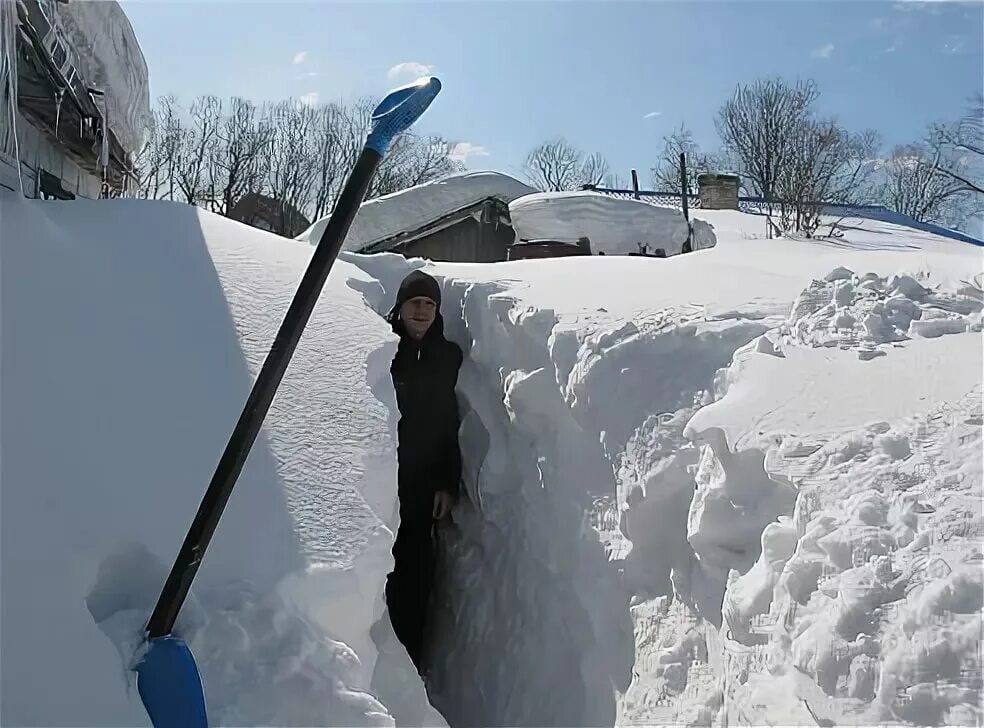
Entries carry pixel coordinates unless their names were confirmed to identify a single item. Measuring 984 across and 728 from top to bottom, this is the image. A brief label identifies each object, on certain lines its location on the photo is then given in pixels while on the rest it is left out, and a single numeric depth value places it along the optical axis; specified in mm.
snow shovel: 1524
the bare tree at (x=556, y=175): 30219
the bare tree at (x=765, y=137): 21938
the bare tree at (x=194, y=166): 23891
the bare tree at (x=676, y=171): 24420
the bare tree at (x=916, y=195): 23655
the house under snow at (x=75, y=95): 5180
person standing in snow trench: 3949
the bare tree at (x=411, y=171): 25625
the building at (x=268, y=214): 21859
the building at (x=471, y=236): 11352
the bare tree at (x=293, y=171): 24938
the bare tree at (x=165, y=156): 23016
